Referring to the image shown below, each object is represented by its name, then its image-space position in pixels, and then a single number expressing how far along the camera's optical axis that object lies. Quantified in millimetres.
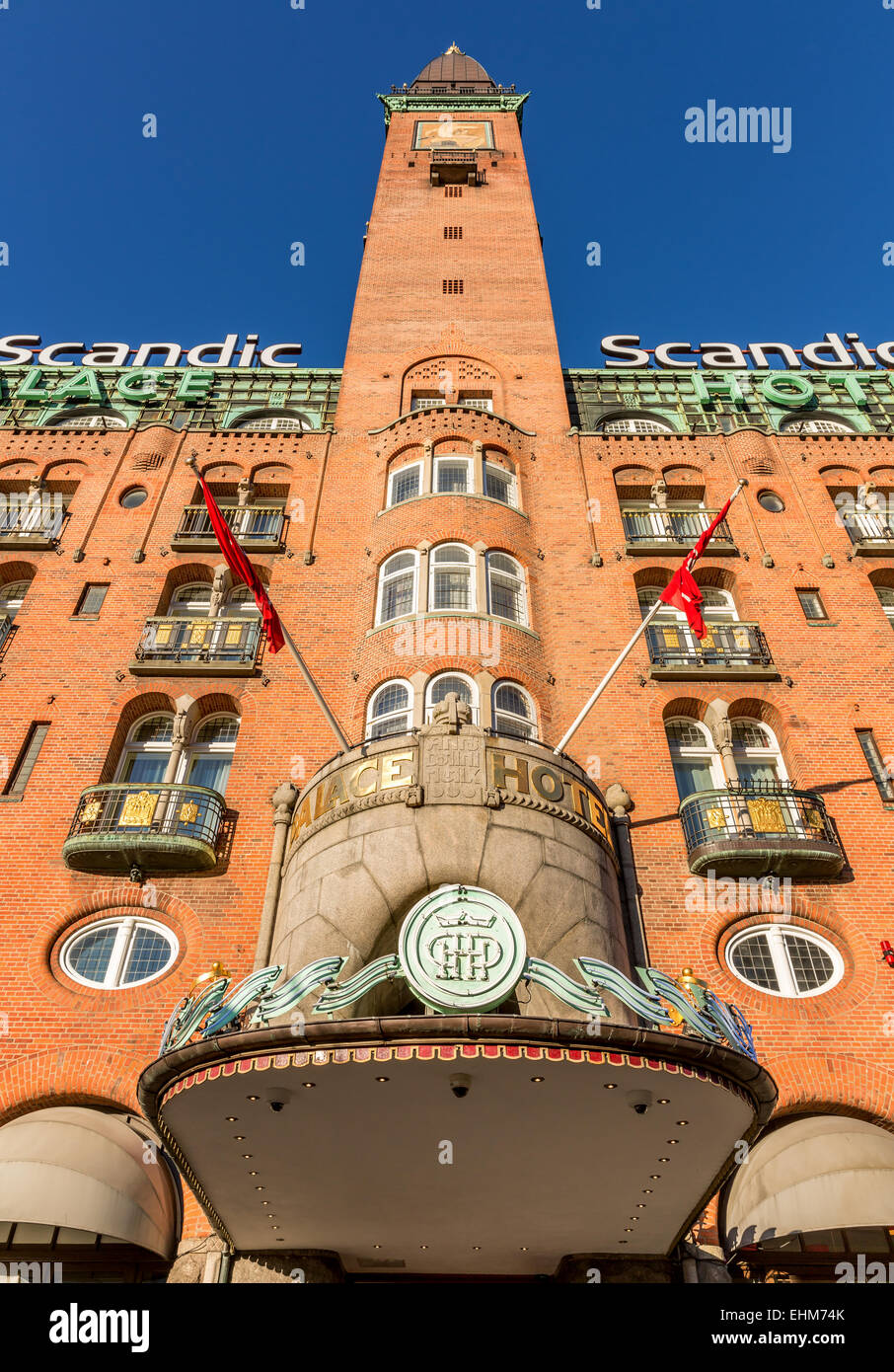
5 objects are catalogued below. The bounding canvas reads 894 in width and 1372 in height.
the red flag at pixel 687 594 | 22266
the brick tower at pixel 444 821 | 13648
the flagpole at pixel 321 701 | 19575
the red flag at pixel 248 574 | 20953
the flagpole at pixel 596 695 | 20641
